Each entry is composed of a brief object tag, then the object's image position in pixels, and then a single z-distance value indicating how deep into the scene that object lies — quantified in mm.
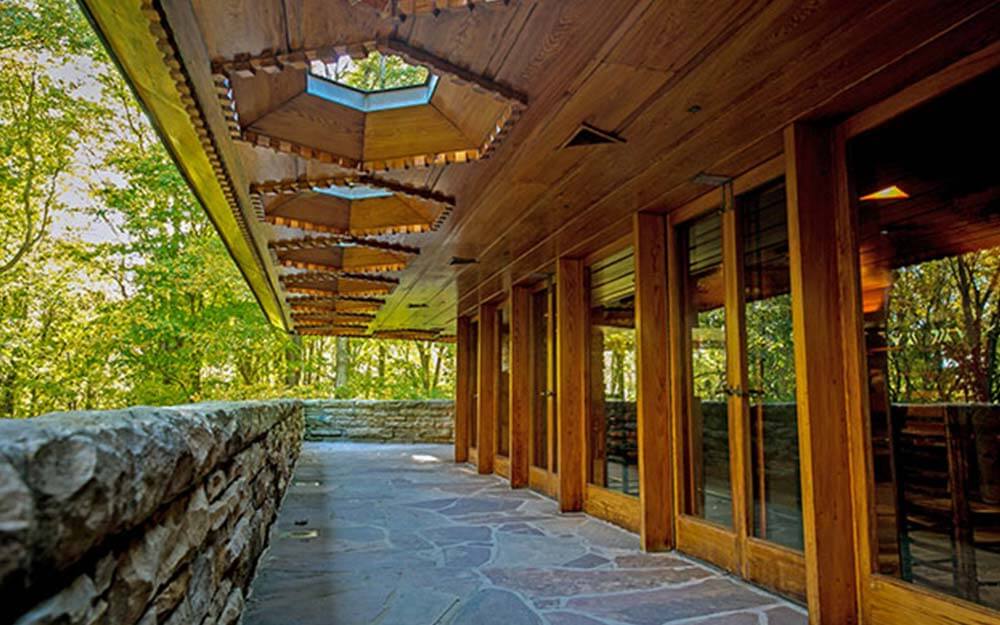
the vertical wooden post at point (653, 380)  3678
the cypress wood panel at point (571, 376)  4848
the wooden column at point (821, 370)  2451
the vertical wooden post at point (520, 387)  6109
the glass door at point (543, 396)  5523
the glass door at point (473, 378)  8406
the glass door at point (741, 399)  2980
